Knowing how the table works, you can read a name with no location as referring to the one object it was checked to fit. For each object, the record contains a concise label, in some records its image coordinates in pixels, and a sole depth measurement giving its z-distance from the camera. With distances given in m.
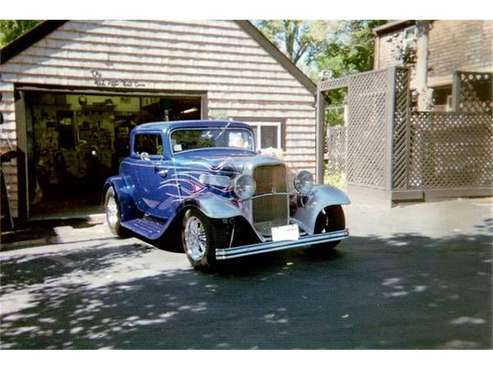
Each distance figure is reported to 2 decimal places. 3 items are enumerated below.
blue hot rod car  4.97
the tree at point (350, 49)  22.94
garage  8.23
